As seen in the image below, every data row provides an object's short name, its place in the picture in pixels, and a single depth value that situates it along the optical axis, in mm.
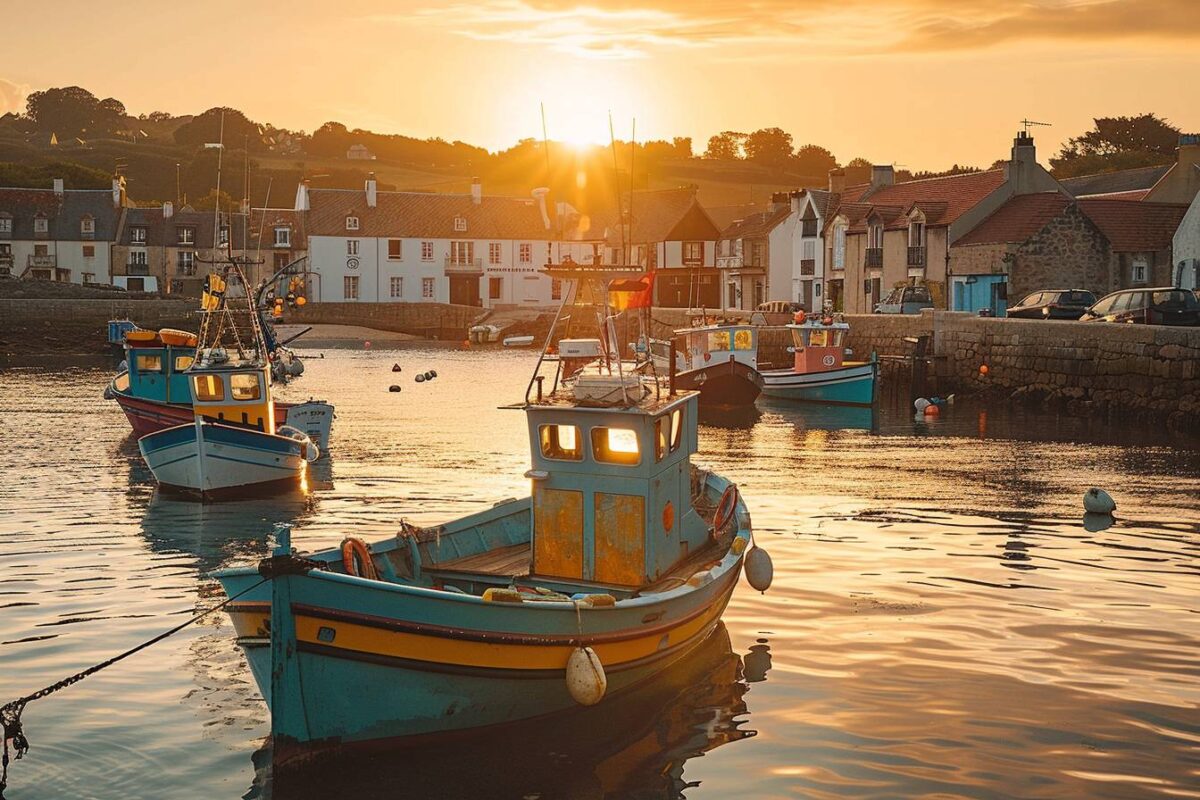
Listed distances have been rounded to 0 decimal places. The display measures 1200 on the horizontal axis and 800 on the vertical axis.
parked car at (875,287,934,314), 55625
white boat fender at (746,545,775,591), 16250
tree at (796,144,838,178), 171000
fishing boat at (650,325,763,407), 44469
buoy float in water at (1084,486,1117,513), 22766
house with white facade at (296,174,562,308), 96375
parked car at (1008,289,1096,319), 45531
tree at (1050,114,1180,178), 101688
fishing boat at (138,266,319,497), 24859
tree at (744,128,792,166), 179250
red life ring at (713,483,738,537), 16664
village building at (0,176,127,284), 97562
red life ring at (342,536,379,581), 12977
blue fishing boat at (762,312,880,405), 44781
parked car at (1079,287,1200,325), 39438
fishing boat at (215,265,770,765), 10992
